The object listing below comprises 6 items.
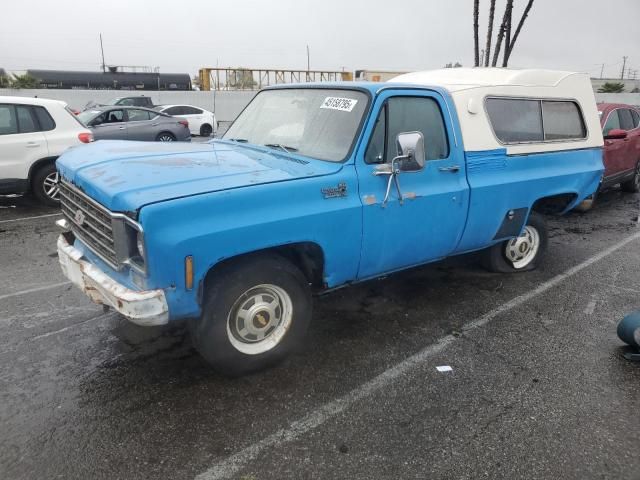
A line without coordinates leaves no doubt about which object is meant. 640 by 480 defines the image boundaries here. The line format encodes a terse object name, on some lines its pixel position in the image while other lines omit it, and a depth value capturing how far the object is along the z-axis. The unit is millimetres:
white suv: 7672
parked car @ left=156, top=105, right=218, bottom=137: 20891
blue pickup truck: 2842
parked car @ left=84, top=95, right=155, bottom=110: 21625
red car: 8352
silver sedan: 12156
